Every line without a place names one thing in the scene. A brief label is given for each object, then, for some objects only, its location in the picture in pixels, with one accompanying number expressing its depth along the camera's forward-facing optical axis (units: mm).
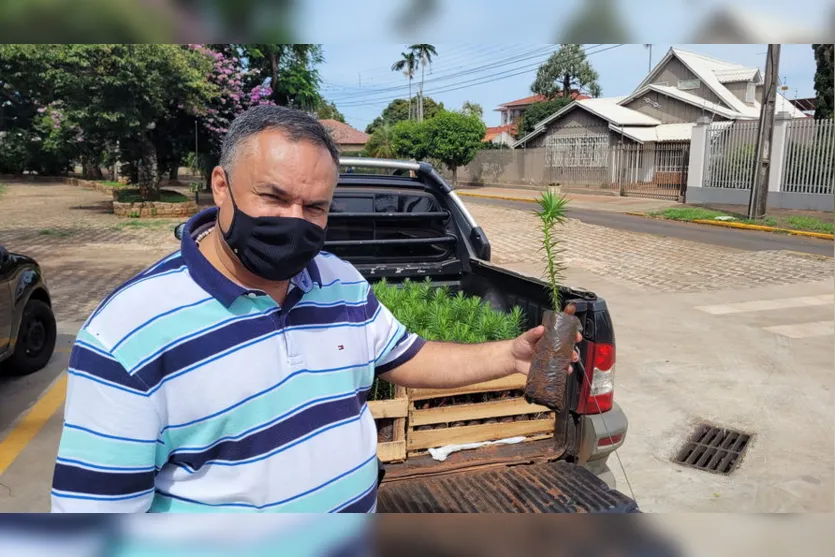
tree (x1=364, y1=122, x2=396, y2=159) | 44031
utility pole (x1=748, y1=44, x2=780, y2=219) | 17062
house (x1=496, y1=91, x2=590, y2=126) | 70594
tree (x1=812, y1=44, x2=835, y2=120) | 21330
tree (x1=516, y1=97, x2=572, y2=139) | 51709
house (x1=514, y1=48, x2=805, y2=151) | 34531
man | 1301
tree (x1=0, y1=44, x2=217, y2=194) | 16438
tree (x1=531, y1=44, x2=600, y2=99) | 58419
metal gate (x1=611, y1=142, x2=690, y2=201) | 27016
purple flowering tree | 20734
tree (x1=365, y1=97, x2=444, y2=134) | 77062
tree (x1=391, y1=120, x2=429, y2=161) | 36812
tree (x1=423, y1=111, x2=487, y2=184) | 35938
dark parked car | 5160
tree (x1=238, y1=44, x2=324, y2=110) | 24688
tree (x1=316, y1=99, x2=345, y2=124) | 71306
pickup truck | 2707
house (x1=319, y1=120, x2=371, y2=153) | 59906
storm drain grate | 4379
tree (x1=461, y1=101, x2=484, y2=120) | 50319
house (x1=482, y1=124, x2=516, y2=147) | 60769
